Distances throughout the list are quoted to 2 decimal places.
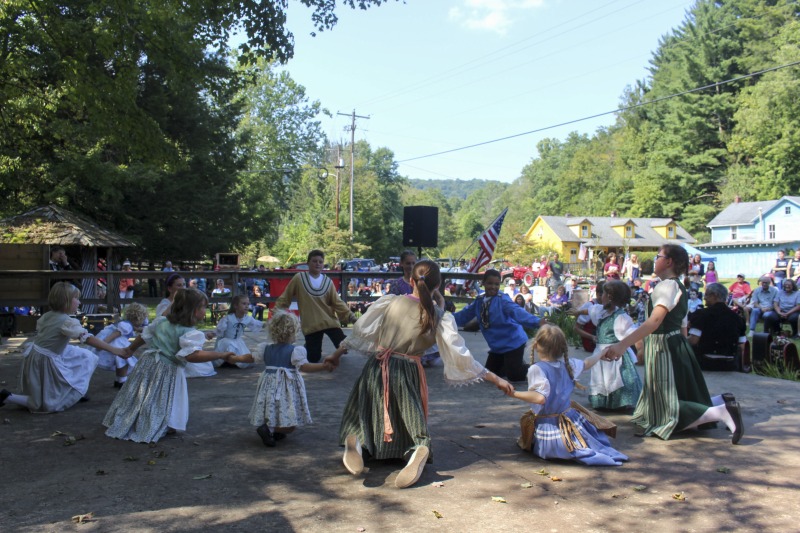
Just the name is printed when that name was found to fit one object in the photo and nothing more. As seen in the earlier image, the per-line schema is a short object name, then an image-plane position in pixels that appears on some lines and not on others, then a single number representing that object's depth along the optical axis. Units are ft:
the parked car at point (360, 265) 136.77
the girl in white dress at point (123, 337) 27.71
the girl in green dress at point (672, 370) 20.16
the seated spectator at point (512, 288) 73.68
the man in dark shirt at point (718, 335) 32.37
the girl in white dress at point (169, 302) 30.09
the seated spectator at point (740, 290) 67.51
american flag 55.31
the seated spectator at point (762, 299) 54.08
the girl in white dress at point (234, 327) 33.55
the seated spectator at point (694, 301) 45.60
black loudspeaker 51.37
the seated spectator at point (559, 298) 71.36
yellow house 232.53
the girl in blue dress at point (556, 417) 17.87
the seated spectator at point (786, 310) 51.70
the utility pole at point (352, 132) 176.65
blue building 181.98
